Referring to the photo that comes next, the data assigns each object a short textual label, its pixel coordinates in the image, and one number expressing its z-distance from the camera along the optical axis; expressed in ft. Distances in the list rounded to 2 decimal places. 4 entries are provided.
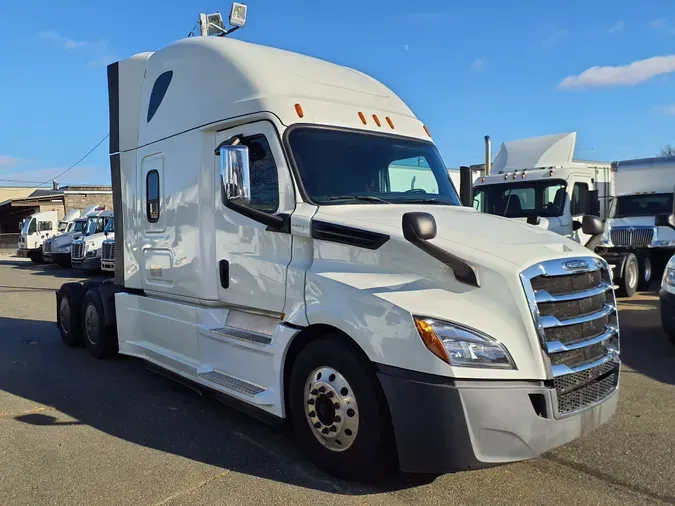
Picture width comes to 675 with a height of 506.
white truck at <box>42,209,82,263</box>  85.40
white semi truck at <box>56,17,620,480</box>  10.73
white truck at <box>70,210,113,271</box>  68.64
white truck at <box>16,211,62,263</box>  96.17
